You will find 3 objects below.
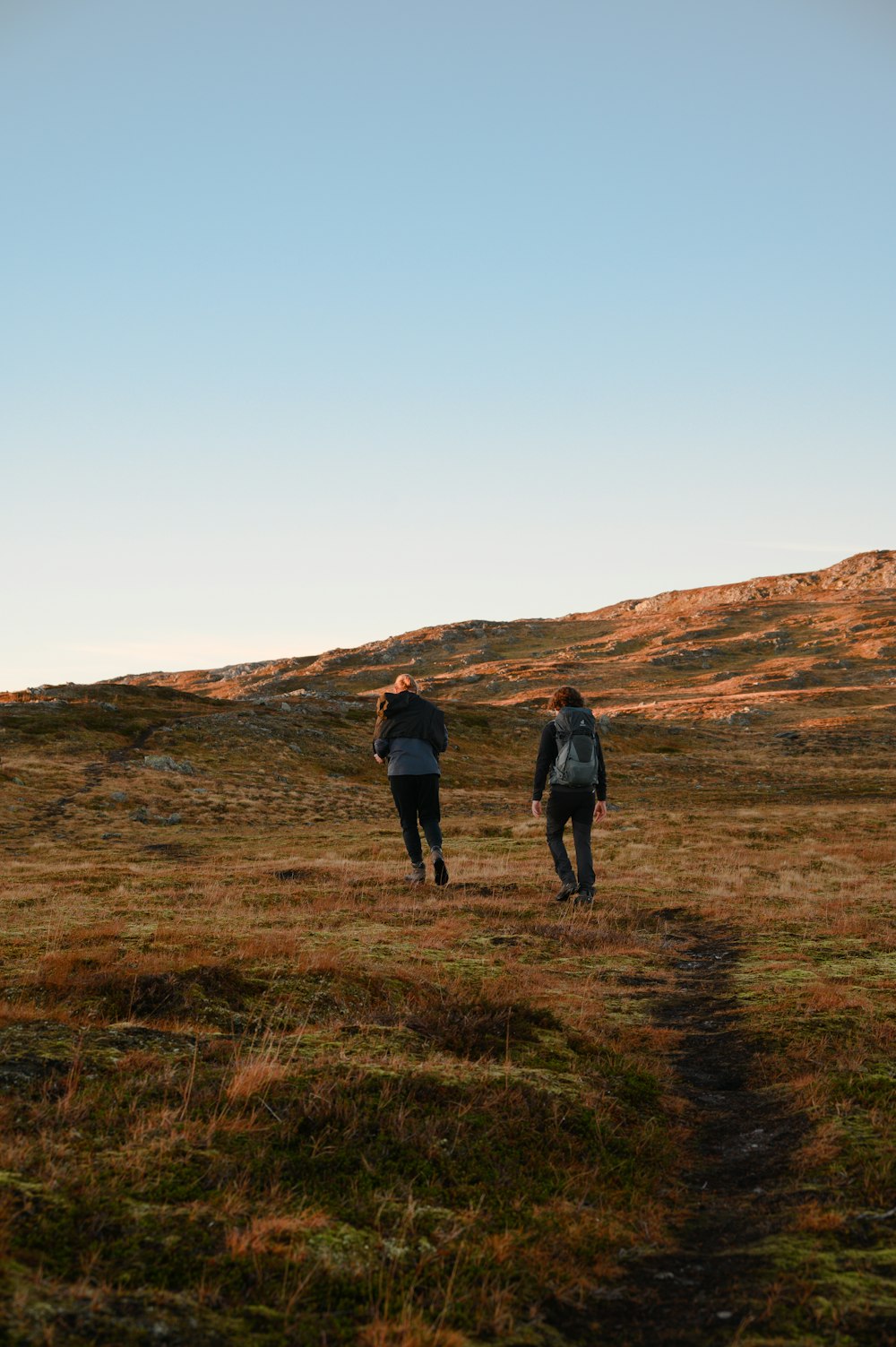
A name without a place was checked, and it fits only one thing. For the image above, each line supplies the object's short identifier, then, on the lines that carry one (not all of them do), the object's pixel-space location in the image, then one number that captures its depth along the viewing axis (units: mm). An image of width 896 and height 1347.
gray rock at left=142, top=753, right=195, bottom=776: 46000
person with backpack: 14422
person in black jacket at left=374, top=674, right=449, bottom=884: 15180
